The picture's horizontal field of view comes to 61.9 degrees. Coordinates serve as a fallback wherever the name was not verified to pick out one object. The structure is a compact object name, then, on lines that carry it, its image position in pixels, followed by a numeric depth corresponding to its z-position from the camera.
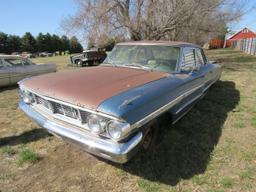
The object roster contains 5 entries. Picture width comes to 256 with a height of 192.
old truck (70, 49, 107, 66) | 16.25
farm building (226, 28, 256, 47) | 47.46
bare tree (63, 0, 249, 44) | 11.30
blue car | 2.25
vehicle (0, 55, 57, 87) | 7.76
